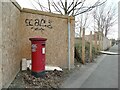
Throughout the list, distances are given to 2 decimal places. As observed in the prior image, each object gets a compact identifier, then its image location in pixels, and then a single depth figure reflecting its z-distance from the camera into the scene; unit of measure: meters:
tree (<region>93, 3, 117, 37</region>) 16.74
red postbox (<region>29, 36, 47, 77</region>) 3.09
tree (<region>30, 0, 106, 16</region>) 8.32
